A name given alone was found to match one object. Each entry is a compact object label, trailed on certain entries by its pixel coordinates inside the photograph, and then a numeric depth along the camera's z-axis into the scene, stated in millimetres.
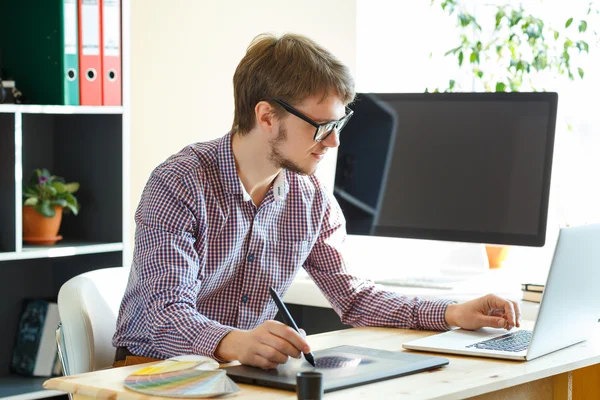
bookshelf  4207
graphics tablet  2995
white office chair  3448
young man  3357
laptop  3191
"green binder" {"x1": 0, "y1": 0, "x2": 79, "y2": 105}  4098
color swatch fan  2926
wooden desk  2958
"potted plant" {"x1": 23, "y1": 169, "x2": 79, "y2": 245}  4160
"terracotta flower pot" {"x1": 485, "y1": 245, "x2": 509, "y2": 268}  4577
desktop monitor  3885
